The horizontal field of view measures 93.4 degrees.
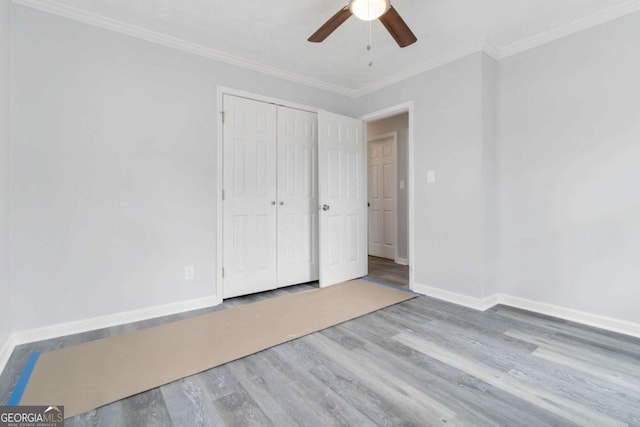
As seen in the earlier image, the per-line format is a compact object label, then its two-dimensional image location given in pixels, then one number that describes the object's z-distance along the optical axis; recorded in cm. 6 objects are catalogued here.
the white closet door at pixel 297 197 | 340
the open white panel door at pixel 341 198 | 347
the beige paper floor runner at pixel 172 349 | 159
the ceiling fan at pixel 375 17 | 173
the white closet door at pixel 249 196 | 302
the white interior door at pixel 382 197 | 508
